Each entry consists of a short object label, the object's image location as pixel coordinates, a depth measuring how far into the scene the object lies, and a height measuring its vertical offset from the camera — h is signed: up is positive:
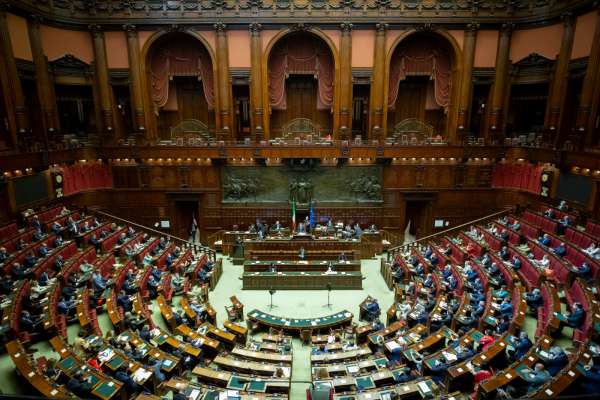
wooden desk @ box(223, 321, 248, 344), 9.97 -5.57
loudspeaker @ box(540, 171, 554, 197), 15.79 -2.28
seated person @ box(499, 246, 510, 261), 12.42 -4.28
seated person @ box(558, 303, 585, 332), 8.12 -4.24
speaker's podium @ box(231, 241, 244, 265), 16.38 -5.53
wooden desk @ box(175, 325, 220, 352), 9.05 -5.37
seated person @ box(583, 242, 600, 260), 10.61 -3.63
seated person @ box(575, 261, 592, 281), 10.05 -3.95
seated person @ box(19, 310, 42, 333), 8.43 -4.57
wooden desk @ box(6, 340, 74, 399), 6.36 -4.51
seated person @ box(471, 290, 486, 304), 10.34 -4.82
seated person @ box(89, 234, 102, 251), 14.09 -4.41
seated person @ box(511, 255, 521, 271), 11.61 -4.30
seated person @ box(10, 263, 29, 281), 10.48 -4.16
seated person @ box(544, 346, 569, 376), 6.79 -4.36
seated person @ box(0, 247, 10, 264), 10.89 -3.86
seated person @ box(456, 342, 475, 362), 7.80 -4.85
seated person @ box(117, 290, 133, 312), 10.45 -5.01
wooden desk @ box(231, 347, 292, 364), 8.64 -5.47
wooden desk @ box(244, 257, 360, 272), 14.41 -5.44
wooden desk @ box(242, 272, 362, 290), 13.62 -5.70
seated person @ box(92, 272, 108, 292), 10.98 -4.69
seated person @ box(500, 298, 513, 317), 9.24 -4.60
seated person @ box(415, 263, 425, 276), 13.42 -5.22
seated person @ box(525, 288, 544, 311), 9.48 -4.44
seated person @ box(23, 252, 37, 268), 11.22 -4.11
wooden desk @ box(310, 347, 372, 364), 8.61 -5.44
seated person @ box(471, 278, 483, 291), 11.02 -4.77
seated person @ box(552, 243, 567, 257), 11.52 -3.83
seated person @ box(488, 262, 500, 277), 11.64 -4.53
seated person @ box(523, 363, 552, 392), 6.45 -4.45
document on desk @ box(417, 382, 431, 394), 7.04 -5.06
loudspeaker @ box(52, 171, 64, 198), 16.17 -2.40
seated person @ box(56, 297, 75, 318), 9.48 -4.73
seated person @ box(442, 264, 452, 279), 12.14 -4.79
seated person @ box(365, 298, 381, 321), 11.23 -5.60
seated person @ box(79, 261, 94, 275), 11.62 -4.52
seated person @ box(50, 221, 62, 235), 13.98 -3.83
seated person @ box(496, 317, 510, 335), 8.61 -4.69
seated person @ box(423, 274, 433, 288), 11.90 -5.03
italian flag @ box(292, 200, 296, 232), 17.00 -4.14
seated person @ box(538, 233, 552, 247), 12.41 -3.79
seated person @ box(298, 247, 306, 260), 15.40 -5.36
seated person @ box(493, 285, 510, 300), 10.07 -4.61
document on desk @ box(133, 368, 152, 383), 7.27 -4.99
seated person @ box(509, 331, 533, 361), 7.58 -4.58
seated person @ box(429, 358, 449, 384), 7.53 -5.02
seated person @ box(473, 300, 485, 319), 9.45 -4.76
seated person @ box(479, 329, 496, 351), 8.05 -4.74
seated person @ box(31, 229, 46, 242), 13.16 -3.90
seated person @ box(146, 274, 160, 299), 11.91 -5.18
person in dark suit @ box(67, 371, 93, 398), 6.58 -4.72
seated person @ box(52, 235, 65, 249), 13.12 -4.15
